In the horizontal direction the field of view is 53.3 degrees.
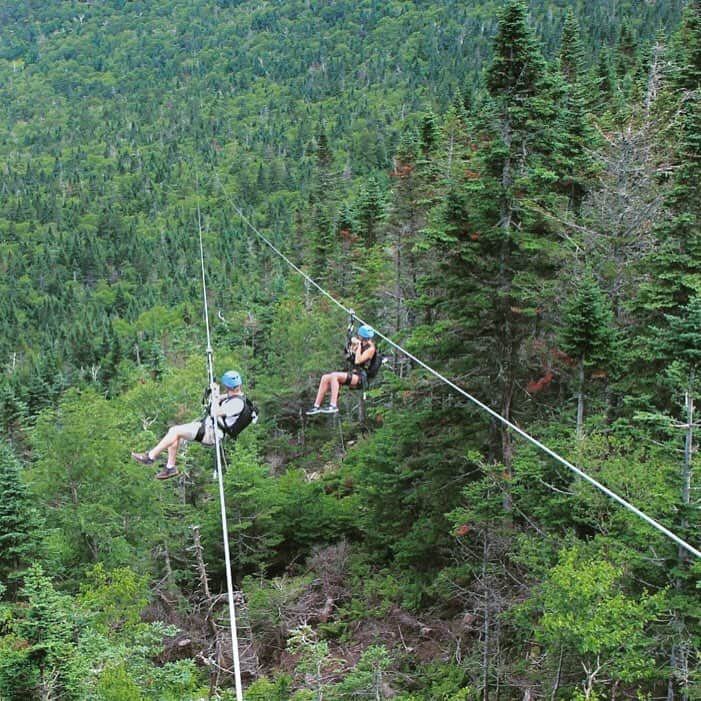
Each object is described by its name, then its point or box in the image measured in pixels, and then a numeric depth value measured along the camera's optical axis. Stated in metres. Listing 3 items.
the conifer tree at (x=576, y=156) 20.77
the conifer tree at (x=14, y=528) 17.30
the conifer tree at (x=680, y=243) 13.58
